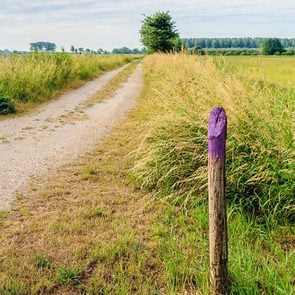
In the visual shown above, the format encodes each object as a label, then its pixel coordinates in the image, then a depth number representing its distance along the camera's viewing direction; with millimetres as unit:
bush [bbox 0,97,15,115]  10391
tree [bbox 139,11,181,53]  47750
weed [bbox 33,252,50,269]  3102
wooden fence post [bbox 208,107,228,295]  2404
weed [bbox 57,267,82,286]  2902
